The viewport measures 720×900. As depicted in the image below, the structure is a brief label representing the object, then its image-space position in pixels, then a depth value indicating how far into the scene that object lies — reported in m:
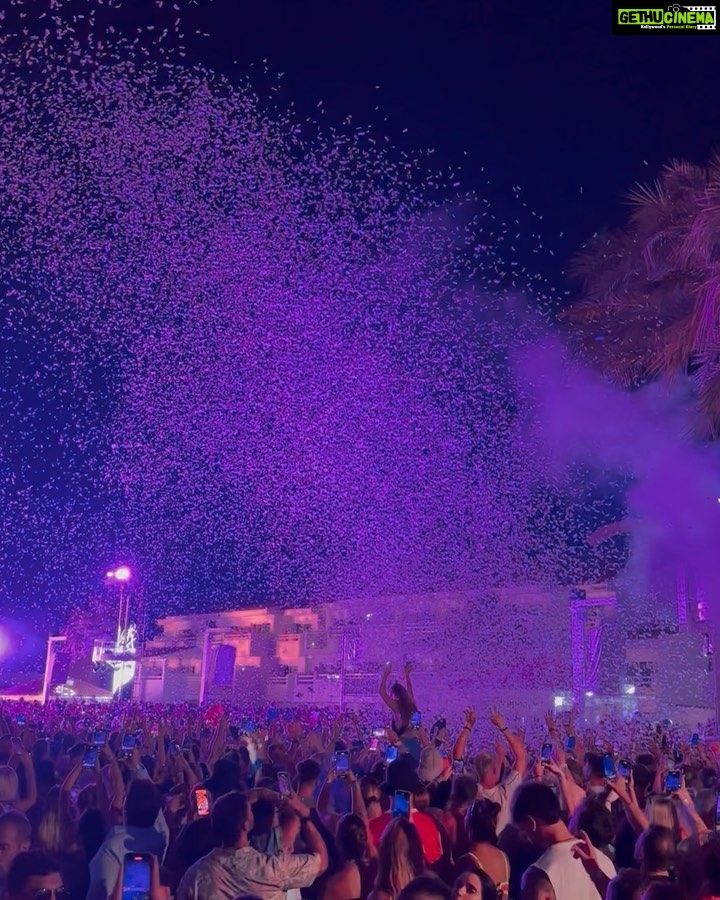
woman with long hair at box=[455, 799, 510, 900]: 4.76
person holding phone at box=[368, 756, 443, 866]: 5.24
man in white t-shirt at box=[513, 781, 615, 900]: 4.31
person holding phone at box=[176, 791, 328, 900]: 4.31
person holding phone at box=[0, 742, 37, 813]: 6.32
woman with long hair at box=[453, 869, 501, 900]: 3.75
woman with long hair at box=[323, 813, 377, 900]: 4.70
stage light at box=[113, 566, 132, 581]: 28.62
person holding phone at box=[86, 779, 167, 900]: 4.97
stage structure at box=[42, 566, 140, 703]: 43.06
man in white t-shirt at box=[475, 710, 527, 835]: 6.60
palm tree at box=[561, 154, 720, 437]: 13.30
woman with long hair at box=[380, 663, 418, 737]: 12.11
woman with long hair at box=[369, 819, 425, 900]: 4.18
